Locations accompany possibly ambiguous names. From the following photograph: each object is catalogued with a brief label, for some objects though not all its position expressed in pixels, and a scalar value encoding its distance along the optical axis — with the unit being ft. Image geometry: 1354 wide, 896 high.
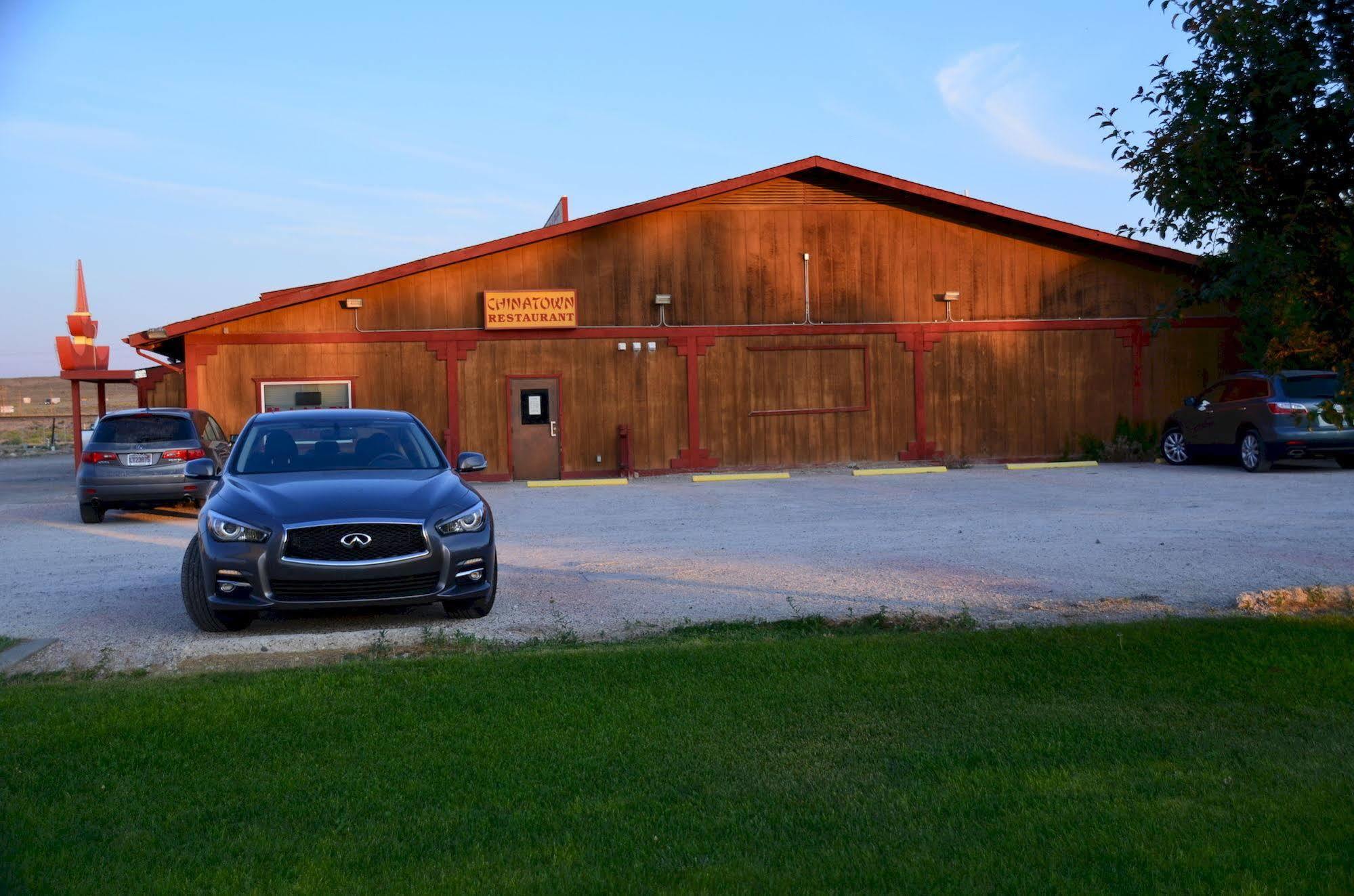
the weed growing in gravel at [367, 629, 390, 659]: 25.04
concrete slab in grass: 24.49
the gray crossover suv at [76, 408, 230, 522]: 55.31
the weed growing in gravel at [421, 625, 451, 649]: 25.70
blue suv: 64.75
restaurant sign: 77.46
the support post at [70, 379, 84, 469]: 81.66
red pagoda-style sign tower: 84.69
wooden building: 76.69
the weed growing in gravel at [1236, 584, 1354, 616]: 27.07
